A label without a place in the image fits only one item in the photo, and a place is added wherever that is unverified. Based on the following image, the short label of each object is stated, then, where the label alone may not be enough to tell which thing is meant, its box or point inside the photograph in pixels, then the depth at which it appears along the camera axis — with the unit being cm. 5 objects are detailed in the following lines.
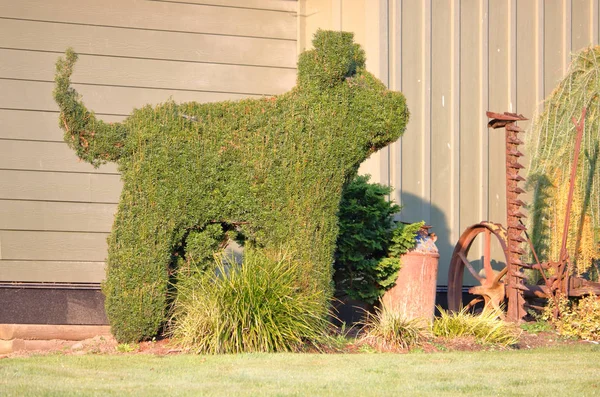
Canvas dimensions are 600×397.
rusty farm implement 1769
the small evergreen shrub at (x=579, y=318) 1662
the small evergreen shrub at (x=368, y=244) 1659
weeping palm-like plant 1898
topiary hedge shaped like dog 1406
